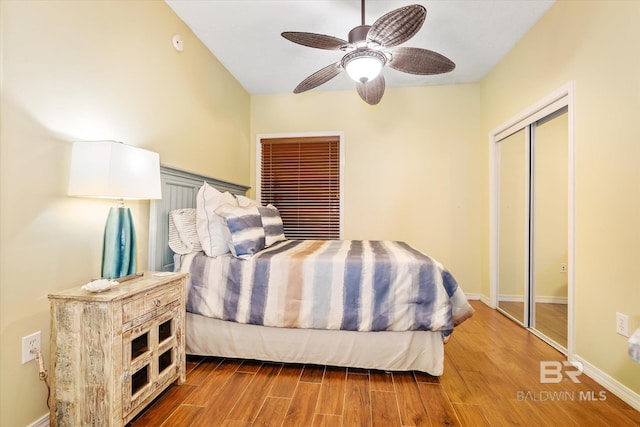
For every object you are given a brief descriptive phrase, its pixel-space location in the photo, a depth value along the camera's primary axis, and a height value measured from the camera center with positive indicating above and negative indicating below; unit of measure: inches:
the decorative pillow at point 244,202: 104.2 +4.2
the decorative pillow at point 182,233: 83.2 -5.9
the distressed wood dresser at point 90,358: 49.5 -25.1
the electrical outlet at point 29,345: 51.2 -23.9
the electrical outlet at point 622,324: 63.8 -24.8
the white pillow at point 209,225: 80.5 -3.4
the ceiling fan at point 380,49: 65.1 +42.3
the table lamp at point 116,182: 53.8 +5.9
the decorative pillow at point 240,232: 78.5 -5.2
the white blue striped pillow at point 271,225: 103.6 -4.5
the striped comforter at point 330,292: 70.9 -20.1
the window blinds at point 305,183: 149.9 +15.8
